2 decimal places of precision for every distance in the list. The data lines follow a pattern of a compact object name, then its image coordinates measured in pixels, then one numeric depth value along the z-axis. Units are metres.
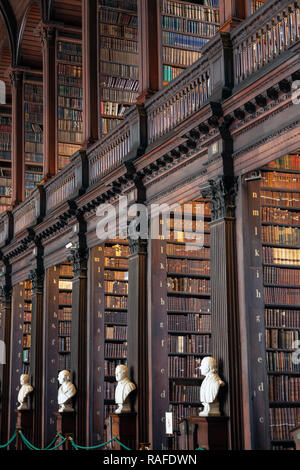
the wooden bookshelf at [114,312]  11.09
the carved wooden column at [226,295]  7.36
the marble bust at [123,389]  9.15
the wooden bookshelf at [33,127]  16.09
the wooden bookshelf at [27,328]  14.48
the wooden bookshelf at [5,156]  18.62
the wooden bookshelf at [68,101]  13.73
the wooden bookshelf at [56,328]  12.36
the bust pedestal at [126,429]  9.13
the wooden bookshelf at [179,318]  9.20
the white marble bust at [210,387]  7.38
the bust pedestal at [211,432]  7.32
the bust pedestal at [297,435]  5.95
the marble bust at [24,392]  12.54
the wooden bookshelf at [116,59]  12.13
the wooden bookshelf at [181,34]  10.61
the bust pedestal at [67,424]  10.82
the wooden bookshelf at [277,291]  7.61
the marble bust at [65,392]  10.85
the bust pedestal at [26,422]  12.54
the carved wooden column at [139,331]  9.10
